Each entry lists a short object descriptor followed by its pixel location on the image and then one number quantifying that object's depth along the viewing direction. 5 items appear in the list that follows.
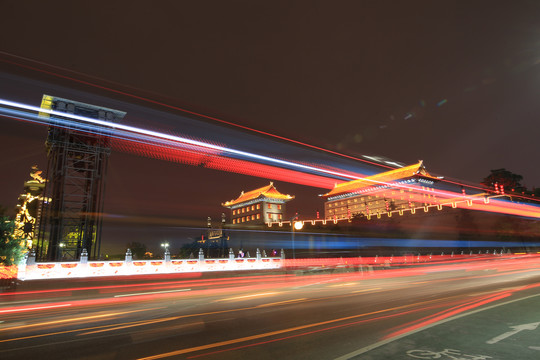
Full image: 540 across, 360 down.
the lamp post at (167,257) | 27.29
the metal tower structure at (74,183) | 26.75
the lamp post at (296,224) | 30.38
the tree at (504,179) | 62.09
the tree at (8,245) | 19.30
